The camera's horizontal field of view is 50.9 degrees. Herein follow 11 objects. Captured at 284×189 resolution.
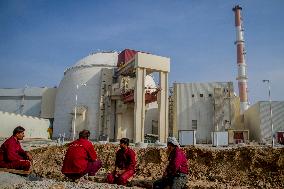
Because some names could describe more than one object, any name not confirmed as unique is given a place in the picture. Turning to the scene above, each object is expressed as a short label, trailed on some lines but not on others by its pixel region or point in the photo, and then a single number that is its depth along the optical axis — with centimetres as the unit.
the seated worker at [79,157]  679
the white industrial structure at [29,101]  5381
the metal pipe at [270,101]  3444
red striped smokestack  5304
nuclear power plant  3631
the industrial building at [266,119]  3800
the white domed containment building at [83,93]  4253
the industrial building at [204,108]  4219
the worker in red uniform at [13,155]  712
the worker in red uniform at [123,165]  772
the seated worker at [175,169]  670
